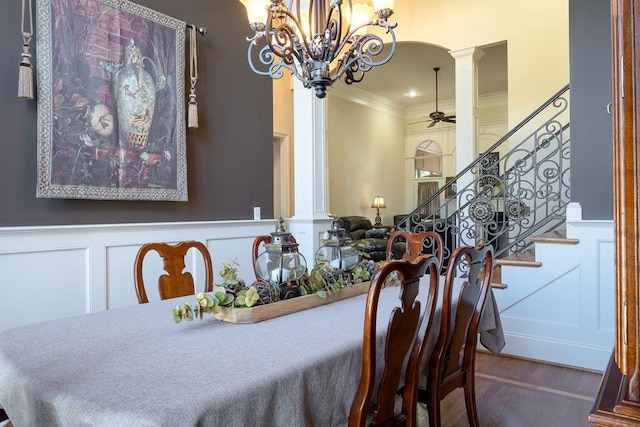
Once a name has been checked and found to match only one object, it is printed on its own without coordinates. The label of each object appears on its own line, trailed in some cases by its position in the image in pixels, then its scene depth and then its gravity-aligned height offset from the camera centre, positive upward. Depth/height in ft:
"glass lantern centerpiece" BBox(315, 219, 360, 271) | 6.75 -0.70
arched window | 34.71 +4.10
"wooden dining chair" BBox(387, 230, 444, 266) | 8.51 -0.71
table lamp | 30.63 +0.28
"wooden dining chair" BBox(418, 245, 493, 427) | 5.18 -1.72
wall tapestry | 7.94 +2.31
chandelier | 7.32 +3.11
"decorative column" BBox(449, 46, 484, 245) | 18.62 +4.68
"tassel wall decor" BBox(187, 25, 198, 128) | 10.49 +3.73
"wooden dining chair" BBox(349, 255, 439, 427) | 3.64 -1.37
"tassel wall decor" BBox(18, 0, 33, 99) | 7.43 +2.51
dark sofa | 23.59 -1.46
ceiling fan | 25.64 +5.63
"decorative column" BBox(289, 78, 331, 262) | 12.87 +1.18
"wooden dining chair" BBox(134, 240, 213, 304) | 6.42 -0.96
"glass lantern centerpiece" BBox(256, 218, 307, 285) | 5.55 -0.69
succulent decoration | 4.60 -1.02
